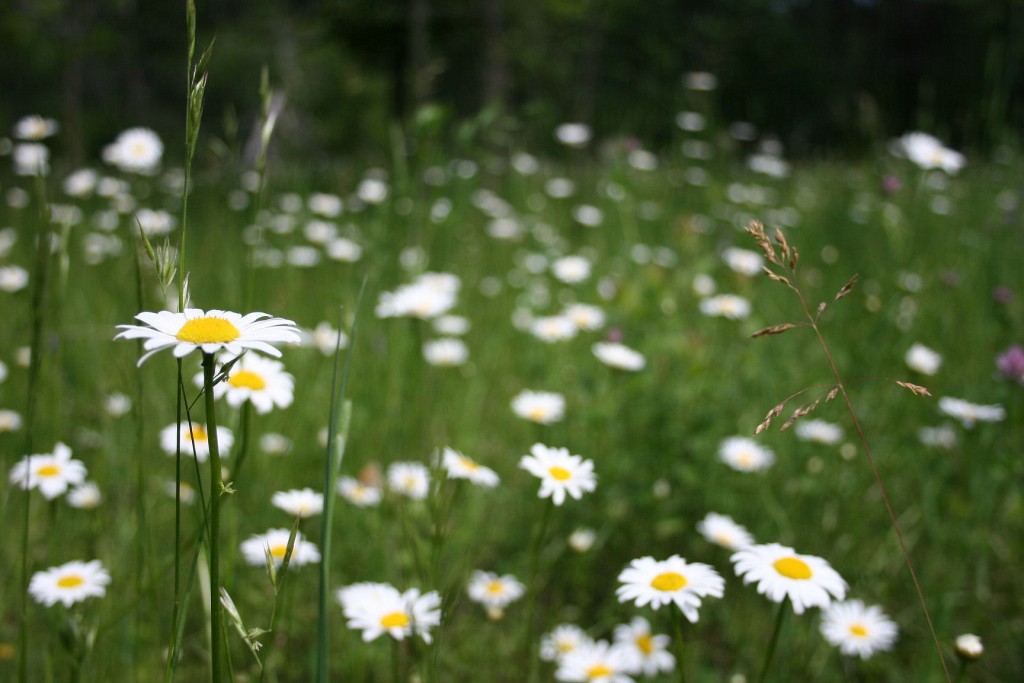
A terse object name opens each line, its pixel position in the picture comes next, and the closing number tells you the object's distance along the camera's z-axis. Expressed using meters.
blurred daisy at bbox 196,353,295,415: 1.01
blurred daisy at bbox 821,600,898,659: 1.15
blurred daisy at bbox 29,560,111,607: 0.98
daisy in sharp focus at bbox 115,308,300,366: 0.52
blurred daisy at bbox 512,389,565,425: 1.44
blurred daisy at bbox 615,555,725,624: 0.83
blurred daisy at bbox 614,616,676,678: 1.15
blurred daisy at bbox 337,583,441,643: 0.93
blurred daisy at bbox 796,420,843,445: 1.72
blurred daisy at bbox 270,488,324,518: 1.25
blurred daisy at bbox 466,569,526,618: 1.26
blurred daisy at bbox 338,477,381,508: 1.47
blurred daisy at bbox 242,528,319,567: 1.16
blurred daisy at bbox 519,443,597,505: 0.94
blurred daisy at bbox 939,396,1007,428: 1.56
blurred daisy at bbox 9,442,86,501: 1.03
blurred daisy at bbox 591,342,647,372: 1.62
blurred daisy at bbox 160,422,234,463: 1.09
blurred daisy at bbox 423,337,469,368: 2.06
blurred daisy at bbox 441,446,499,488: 1.06
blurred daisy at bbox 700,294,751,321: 1.95
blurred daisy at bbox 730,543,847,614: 0.85
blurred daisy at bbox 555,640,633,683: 1.07
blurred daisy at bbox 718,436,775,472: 1.62
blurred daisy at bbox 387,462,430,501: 1.41
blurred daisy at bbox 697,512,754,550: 1.32
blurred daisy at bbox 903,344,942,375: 1.84
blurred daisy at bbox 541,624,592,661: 1.19
